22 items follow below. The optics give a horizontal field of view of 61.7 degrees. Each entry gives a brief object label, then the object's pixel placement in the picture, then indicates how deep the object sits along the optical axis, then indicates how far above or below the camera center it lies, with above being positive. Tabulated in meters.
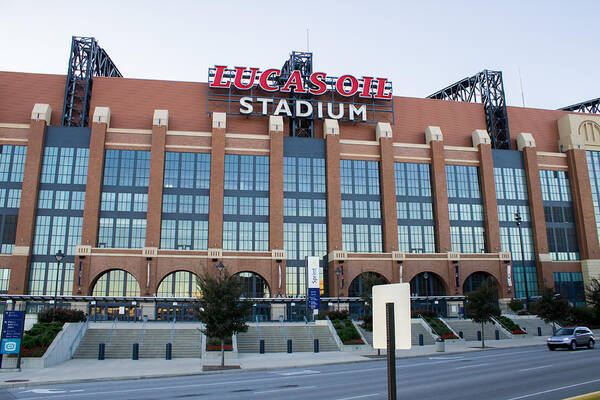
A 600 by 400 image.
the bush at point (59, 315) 37.69 -1.29
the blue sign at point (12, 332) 27.14 -1.79
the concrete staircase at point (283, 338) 39.44 -3.41
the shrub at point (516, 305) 59.31 -1.28
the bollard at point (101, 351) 34.06 -3.55
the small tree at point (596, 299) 49.19 -0.55
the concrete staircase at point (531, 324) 51.03 -3.15
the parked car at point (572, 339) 31.14 -2.77
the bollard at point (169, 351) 33.50 -3.53
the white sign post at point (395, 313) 5.49 -0.20
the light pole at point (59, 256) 35.71 +2.97
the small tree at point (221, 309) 30.03 -0.75
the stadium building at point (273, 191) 58.06 +13.31
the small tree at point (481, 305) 40.97 -0.85
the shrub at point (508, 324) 49.41 -2.93
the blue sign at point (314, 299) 53.25 -0.32
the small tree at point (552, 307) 44.75 -1.18
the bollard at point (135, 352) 33.91 -3.62
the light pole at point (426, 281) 63.48 +1.74
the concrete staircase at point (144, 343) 36.54 -3.41
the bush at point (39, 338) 29.53 -2.40
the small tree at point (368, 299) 38.88 -0.27
